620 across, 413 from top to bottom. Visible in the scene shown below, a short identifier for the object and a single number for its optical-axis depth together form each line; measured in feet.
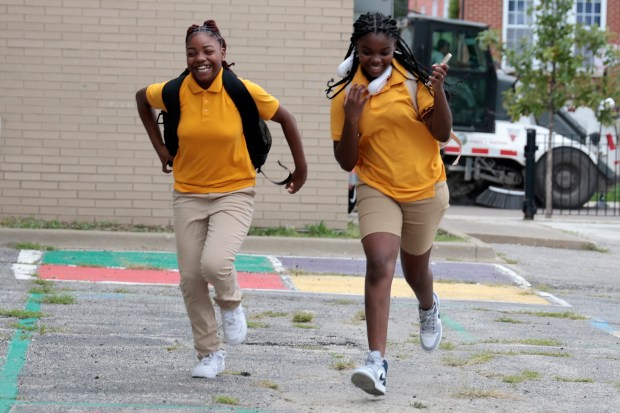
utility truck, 76.69
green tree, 65.46
